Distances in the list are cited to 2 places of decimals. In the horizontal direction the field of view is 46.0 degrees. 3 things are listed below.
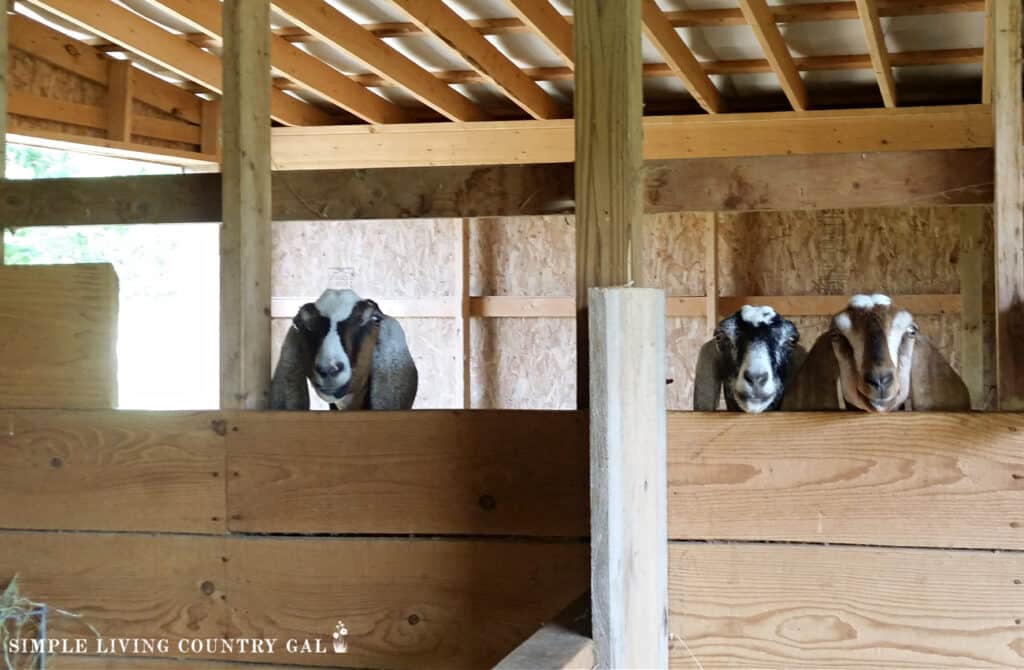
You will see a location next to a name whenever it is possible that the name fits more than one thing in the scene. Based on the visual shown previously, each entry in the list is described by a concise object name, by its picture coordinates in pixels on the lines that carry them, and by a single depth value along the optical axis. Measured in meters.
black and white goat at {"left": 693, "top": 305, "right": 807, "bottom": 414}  3.10
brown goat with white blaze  2.88
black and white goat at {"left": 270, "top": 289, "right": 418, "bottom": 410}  3.34
